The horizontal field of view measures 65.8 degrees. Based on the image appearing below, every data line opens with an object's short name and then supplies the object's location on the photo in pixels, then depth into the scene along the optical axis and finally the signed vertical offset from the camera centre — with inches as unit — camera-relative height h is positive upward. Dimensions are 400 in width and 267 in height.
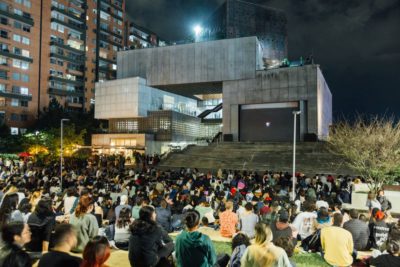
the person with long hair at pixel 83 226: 247.3 -68.2
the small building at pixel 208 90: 1544.0 +255.5
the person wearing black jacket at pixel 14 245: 134.6 -50.1
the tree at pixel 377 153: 665.0 -22.2
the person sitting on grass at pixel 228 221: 335.9 -85.9
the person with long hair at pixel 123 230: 262.2 -77.1
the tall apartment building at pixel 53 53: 2160.4 +708.5
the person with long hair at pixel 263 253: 164.6 -59.6
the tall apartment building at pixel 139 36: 3289.9 +1185.9
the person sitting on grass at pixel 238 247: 193.8 -66.9
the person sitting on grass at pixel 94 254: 146.2 -54.0
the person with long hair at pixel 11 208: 285.2 -64.2
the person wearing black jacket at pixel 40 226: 248.8 -69.4
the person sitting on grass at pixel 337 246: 235.9 -79.4
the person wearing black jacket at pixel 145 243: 191.0 -64.1
